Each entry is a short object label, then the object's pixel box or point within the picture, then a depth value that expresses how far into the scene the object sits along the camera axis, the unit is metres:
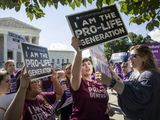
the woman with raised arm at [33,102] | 1.36
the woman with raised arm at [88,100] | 1.66
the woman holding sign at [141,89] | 1.28
